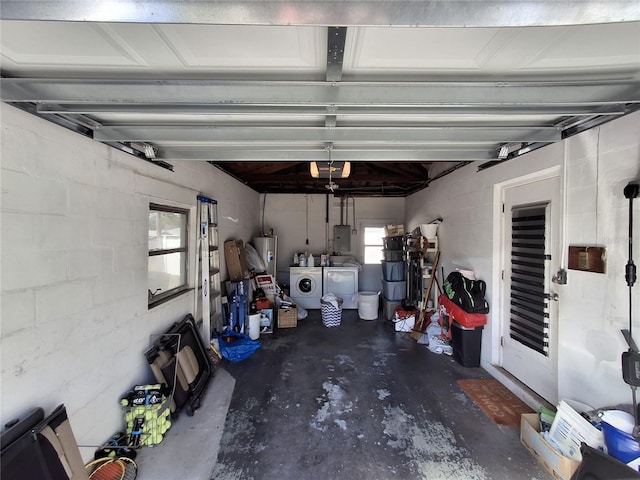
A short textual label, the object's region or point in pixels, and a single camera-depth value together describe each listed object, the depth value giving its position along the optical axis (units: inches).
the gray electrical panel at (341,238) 253.9
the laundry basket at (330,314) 186.4
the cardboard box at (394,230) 209.8
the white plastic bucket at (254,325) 158.9
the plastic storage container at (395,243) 207.2
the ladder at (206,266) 130.2
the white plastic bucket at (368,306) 201.2
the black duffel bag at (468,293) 120.2
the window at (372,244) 257.4
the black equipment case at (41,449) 48.1
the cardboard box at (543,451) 64.3
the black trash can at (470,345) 125.3
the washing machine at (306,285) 223.6
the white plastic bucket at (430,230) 172.7
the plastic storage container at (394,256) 202.6
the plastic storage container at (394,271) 198.5
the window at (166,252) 103.5
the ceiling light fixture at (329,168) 102.7
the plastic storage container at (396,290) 198.2
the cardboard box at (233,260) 165.2
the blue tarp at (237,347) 134.6
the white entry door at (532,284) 91.5
